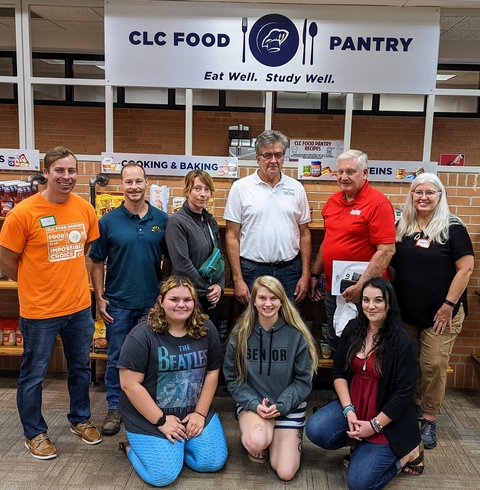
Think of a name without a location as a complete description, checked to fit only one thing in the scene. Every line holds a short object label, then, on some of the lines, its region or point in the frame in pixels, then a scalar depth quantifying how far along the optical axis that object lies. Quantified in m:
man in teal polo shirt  2.82
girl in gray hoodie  2.63
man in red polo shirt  2.81
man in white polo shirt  3.04
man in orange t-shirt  2.50
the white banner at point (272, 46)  3.33
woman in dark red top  2.46
